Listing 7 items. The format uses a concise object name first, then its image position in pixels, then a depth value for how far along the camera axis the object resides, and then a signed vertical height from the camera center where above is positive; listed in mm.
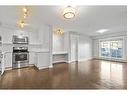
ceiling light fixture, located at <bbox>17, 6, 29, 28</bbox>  2297 +822
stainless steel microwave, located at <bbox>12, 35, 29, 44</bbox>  2558 +317
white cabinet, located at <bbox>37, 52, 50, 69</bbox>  2988 -483
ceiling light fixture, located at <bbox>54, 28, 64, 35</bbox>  3704 +839
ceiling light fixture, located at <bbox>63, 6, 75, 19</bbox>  1792 +894
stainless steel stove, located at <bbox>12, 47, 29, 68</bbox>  2769 -356
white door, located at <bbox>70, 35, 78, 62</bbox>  4820 +50
